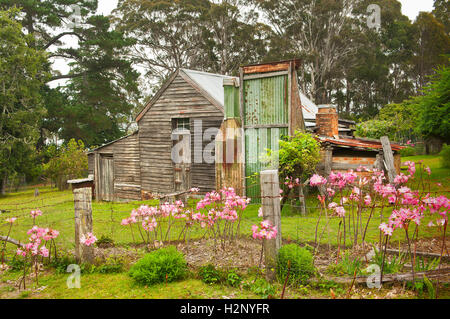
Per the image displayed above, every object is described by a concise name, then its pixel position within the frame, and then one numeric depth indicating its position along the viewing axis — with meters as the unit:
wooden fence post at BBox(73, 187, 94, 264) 6.04
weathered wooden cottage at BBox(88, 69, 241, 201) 13.95
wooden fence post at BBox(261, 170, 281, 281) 5.04
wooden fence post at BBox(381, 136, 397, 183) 10.43
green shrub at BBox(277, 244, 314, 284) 4.92
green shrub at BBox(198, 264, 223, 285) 5.21
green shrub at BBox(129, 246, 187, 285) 5.25
